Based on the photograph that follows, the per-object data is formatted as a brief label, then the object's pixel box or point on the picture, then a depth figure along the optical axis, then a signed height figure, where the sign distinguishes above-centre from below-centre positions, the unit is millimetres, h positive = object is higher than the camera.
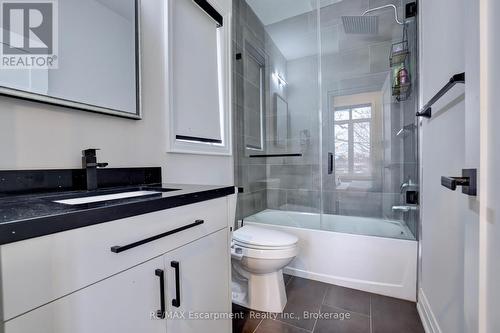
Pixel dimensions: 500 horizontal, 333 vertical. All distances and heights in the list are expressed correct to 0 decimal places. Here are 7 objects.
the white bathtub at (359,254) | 1679 -723
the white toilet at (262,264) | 1473 -653
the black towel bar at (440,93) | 853 +300
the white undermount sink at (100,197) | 788 -120
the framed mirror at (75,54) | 772 +436
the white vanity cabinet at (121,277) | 434 -279
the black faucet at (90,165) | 925 +2
